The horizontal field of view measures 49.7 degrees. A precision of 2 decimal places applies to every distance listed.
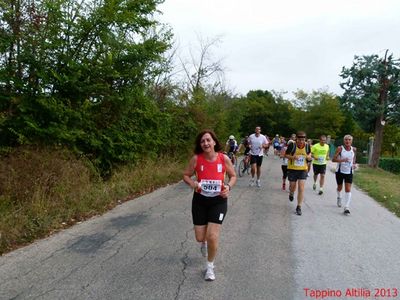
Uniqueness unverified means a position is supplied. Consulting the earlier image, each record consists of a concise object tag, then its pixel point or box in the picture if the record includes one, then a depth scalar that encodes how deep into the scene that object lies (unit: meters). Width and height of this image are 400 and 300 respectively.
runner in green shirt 13.25
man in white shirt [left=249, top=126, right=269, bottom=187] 13.70
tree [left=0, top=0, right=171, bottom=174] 9.14
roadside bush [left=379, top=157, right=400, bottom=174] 29.96
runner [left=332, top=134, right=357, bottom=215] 9.88
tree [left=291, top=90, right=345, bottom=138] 57.62
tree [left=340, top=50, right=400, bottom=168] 26.88
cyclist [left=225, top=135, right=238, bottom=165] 17.37
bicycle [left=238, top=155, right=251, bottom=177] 16.81
